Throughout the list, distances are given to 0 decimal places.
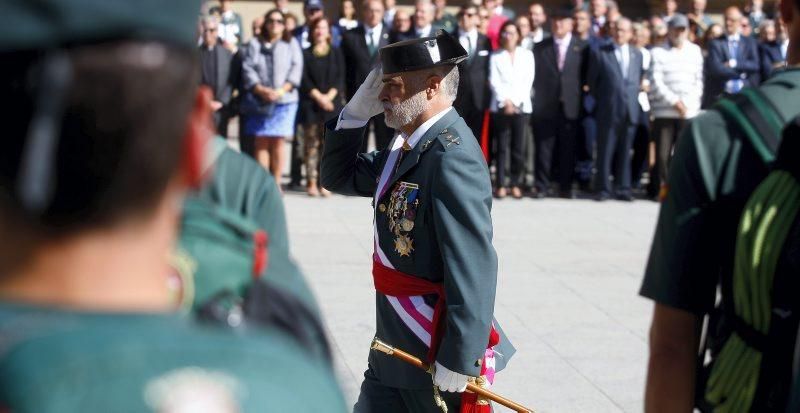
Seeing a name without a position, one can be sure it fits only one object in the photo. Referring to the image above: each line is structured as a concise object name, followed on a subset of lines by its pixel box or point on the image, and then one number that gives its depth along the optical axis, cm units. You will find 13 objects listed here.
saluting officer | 399
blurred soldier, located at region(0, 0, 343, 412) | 113
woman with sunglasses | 1294
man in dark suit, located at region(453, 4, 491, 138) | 1318
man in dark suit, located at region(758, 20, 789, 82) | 1478
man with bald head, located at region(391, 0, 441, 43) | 1348
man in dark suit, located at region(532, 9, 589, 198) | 1348
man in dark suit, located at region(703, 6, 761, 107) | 1438
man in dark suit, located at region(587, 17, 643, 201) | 1359
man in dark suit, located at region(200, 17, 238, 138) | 1337
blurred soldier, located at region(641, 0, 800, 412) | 227
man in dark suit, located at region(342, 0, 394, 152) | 1344
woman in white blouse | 1309
